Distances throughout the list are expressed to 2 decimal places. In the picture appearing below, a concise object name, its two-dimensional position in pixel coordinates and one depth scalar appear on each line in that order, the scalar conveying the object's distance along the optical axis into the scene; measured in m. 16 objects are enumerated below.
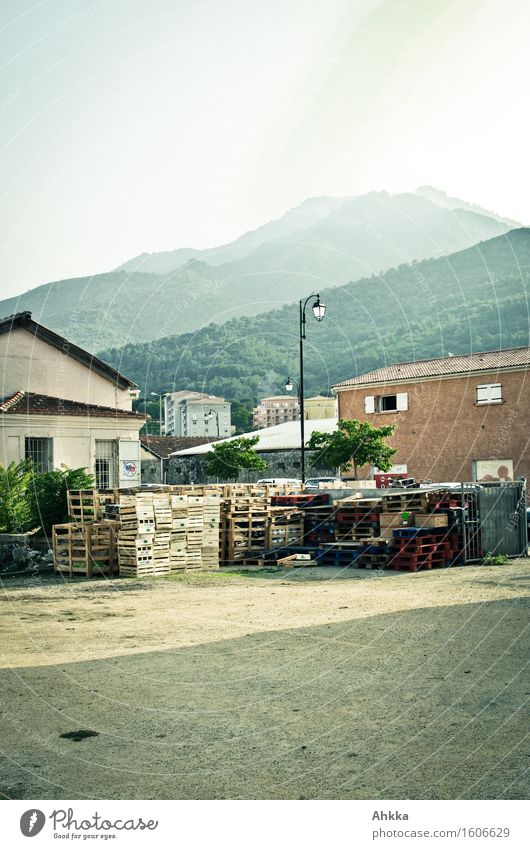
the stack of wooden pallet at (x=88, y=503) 20.19
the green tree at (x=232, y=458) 42.12
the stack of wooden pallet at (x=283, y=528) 22.11
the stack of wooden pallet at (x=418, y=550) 19.55
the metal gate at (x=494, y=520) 20.72
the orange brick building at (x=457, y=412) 41.56
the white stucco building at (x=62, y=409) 27.88
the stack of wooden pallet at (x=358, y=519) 21.09
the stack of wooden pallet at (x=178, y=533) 19.36
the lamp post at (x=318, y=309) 24.88
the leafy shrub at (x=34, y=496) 20.19
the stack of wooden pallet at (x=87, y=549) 18.92
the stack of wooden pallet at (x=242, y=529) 21.58
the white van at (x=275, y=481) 37.19
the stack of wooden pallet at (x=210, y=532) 20.02
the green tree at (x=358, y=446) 38.88
